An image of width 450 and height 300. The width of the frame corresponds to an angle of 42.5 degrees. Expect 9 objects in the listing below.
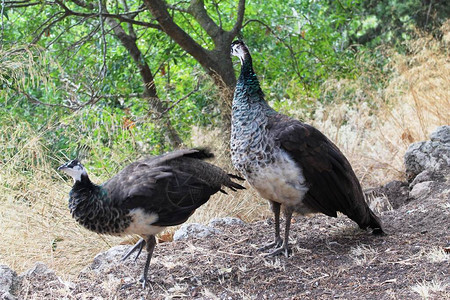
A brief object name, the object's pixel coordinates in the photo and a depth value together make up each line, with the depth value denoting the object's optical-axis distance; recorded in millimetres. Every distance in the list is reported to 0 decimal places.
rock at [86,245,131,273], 4348
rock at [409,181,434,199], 5273
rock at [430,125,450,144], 5715
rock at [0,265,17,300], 3753
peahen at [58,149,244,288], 3615
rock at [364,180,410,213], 5586
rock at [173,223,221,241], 4730
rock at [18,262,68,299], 3736
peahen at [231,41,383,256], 3947
